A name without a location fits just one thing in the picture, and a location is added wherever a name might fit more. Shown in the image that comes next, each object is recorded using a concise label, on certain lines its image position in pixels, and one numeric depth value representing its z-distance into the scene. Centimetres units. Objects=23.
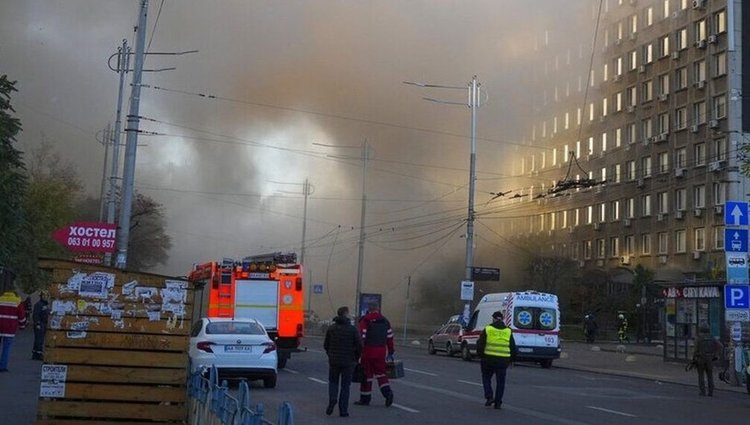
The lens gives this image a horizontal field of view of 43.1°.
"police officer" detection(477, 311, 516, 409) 1548
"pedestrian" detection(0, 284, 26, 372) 1850
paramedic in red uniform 1480
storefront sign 2941
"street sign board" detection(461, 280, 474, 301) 3822
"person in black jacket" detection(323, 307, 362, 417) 1348
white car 1711
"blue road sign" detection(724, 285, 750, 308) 2277
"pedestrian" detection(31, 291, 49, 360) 2330
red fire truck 2322
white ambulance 3041
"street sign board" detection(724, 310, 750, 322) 2278
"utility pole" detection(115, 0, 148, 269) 2103
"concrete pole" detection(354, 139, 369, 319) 5003
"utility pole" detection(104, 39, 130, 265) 3309
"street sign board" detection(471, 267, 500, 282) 3906
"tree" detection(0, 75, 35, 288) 2205
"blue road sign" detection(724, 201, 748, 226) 2311
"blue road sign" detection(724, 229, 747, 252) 2305
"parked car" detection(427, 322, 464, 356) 3454
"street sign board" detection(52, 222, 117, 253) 2370
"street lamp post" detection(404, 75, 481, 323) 3940
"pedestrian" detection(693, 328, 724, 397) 2042
